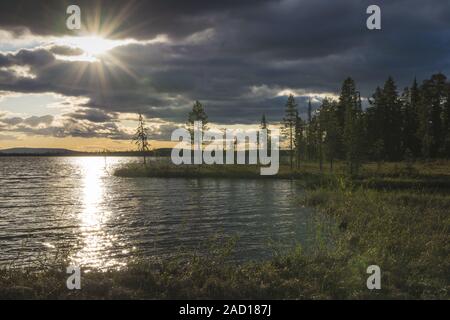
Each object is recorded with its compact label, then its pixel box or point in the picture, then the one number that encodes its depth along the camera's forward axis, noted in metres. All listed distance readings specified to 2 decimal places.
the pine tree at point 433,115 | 73.38
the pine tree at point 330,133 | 72.06
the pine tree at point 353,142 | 59.84
